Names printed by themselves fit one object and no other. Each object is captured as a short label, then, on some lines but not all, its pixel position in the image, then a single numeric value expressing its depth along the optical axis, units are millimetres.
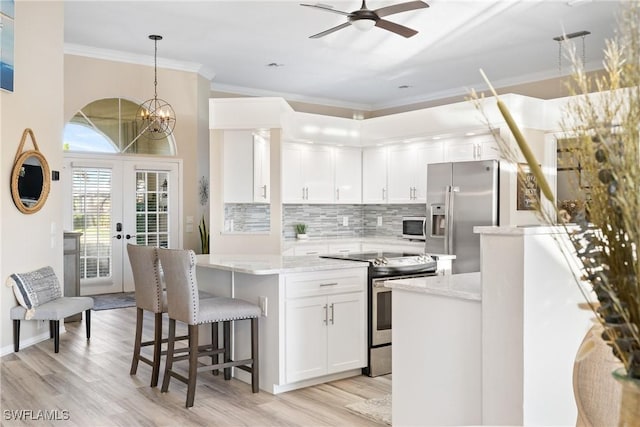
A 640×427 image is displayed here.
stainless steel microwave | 7816
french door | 7953
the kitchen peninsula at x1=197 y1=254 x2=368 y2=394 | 3889
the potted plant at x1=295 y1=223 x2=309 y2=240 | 8306
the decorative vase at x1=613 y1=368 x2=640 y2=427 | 868
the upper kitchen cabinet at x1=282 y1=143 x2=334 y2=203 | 7504
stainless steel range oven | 4320
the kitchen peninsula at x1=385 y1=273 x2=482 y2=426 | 2506
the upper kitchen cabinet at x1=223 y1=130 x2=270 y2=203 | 6359
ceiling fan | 4340
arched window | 7660
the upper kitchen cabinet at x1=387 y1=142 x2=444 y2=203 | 7559
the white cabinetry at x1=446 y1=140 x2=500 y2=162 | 6801
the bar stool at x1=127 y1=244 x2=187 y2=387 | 3965
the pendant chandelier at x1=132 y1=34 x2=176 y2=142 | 7742
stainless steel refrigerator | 6605
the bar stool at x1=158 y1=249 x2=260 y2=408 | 3613
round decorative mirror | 5066
